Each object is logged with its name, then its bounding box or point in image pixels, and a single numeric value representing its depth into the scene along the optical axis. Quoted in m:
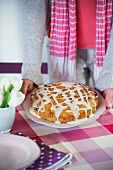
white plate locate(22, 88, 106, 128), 1.26
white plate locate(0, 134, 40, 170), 0.98
